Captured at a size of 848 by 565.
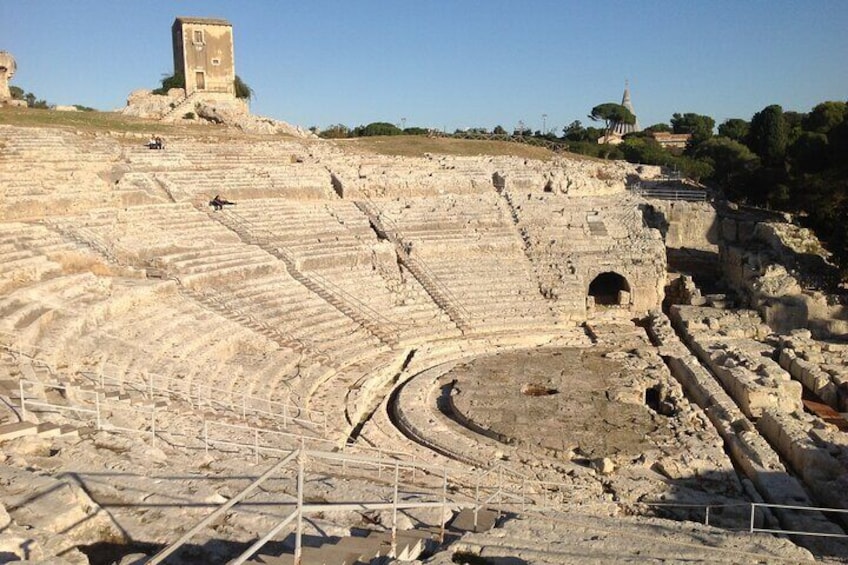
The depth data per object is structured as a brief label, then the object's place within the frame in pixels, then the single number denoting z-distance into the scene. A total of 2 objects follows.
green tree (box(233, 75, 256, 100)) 37.97
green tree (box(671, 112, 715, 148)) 76.03
